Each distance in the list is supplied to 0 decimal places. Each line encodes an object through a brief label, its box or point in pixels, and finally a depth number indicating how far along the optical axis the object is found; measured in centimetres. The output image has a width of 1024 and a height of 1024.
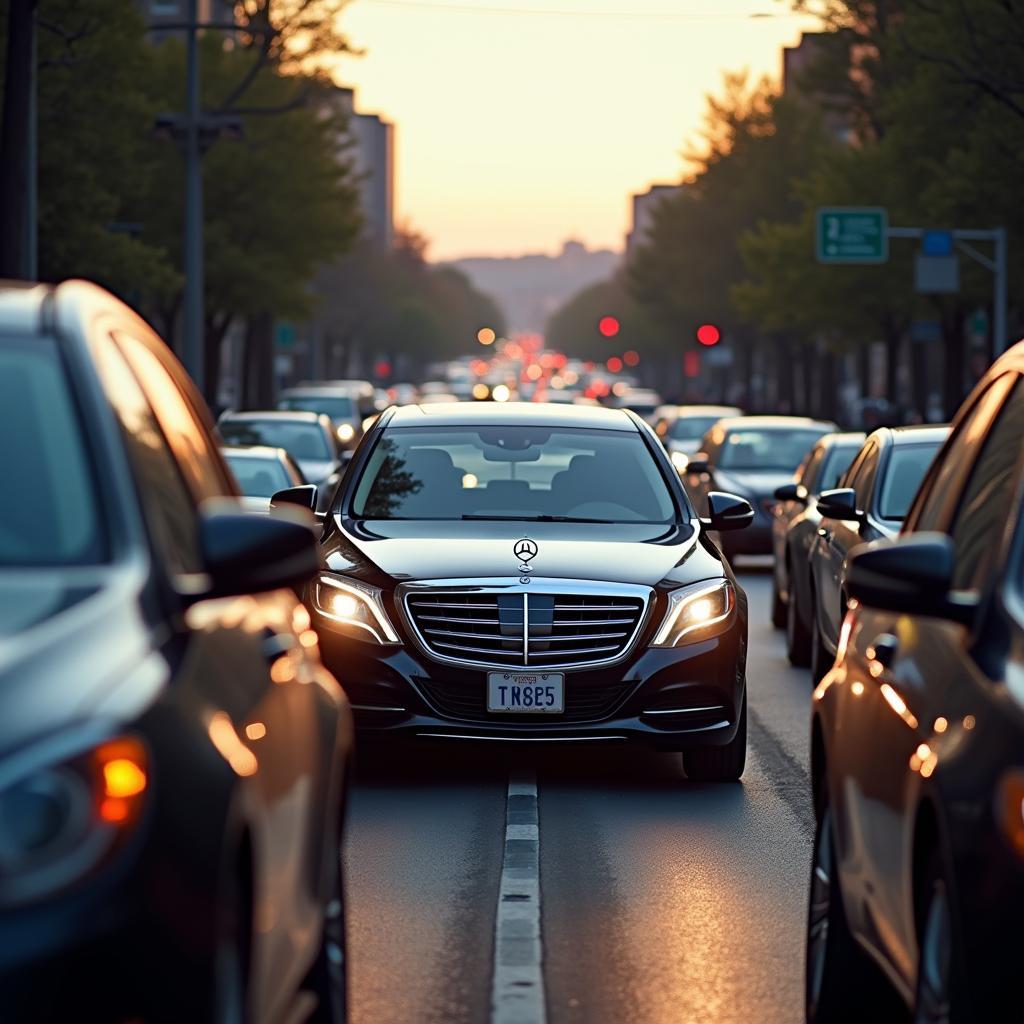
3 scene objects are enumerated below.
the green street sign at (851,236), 5981
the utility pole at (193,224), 4075
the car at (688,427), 3988
